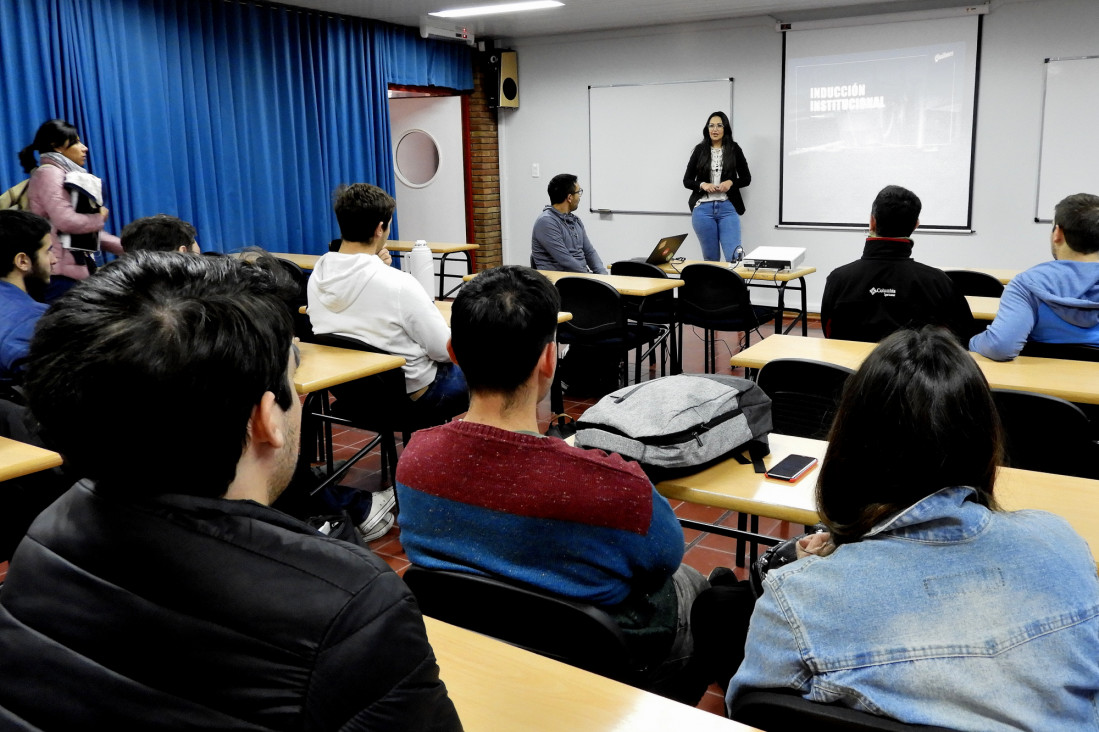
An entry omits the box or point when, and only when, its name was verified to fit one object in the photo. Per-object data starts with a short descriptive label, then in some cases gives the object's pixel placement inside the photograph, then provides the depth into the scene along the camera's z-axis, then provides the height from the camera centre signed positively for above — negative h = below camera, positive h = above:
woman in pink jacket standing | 4.74 +0.08
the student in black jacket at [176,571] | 0.75 -0.32
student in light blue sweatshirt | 2.91 -0.33
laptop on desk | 5.60 -0.30
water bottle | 4.83 -0.31
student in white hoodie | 3.37 -0.37
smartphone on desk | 1.97 -0.61
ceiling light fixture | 6.93 +1.62
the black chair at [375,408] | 3.39 -0.79
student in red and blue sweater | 1.42 -0.50
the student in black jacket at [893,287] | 3.28 -0.33
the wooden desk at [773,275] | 5.25 -0.43
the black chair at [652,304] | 5.28 -0.62
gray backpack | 1.90 -0.48
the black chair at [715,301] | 5.07 -0.57
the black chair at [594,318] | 4.68 -0.61
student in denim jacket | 0.99 -0.45
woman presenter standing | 7.60 +0.17
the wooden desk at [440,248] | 7.22 -0.33
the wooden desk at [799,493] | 1.77 -0.62
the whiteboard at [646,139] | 8.08 +0.63
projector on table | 5.36 -0.34
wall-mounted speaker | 8.95 +1.30
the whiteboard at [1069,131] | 6.48 +0.50
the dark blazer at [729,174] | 7.62 +0.26
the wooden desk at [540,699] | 1.12 -0.66
